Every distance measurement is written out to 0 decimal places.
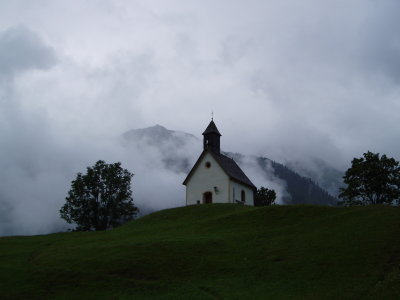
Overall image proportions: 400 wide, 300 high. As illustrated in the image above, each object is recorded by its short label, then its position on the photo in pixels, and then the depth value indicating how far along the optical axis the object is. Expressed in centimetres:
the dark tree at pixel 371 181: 6194
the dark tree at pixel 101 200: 7156
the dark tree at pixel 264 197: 8306
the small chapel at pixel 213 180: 6206
